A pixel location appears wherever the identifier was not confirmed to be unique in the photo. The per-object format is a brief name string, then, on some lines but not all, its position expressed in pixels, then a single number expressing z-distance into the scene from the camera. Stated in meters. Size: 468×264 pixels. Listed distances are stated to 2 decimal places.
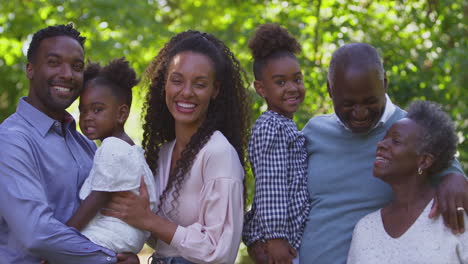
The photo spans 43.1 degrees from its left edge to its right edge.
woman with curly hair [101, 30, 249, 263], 3.08
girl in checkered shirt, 3.22
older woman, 2.97
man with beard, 2.90
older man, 3.11
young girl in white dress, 3.05
